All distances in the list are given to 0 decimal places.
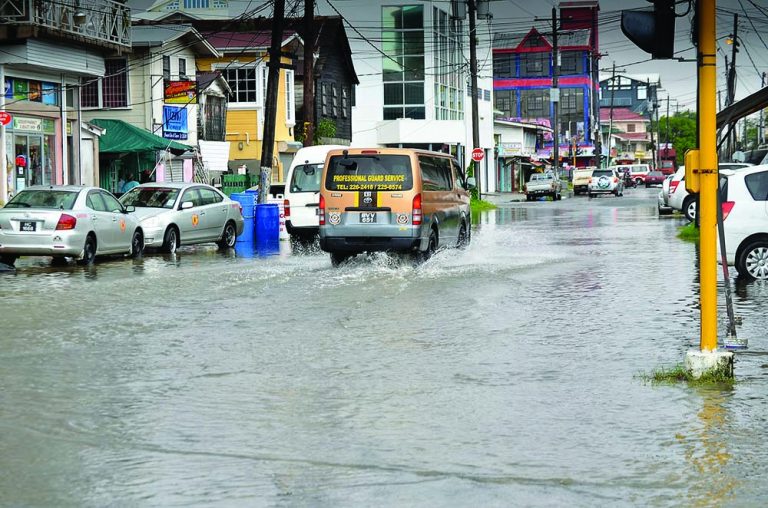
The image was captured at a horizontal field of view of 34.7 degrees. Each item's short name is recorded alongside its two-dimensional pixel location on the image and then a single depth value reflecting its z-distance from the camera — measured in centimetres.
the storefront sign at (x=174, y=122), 4512
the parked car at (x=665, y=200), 4172
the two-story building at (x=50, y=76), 3350
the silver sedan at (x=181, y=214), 2600
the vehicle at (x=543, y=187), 6906
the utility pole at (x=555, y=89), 7438
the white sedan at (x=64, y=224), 2188
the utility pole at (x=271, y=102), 3397
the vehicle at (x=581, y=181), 8044
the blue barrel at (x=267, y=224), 3086
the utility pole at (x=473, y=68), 5822
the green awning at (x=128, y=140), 4044
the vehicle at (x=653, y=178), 10338
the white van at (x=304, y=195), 2720
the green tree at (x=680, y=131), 18238
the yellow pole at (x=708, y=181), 954
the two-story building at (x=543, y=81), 13184
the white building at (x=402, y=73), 6894
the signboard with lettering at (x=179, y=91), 4347
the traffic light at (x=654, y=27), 965
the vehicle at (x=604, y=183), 7306
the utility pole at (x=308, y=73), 3612
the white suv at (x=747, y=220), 1775
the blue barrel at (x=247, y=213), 3097
